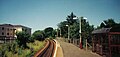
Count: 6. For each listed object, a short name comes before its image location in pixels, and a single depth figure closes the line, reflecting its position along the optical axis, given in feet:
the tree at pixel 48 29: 517.55
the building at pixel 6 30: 267.51
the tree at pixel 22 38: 119.44
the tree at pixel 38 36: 230.77
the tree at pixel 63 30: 307.07
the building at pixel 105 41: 50.79
